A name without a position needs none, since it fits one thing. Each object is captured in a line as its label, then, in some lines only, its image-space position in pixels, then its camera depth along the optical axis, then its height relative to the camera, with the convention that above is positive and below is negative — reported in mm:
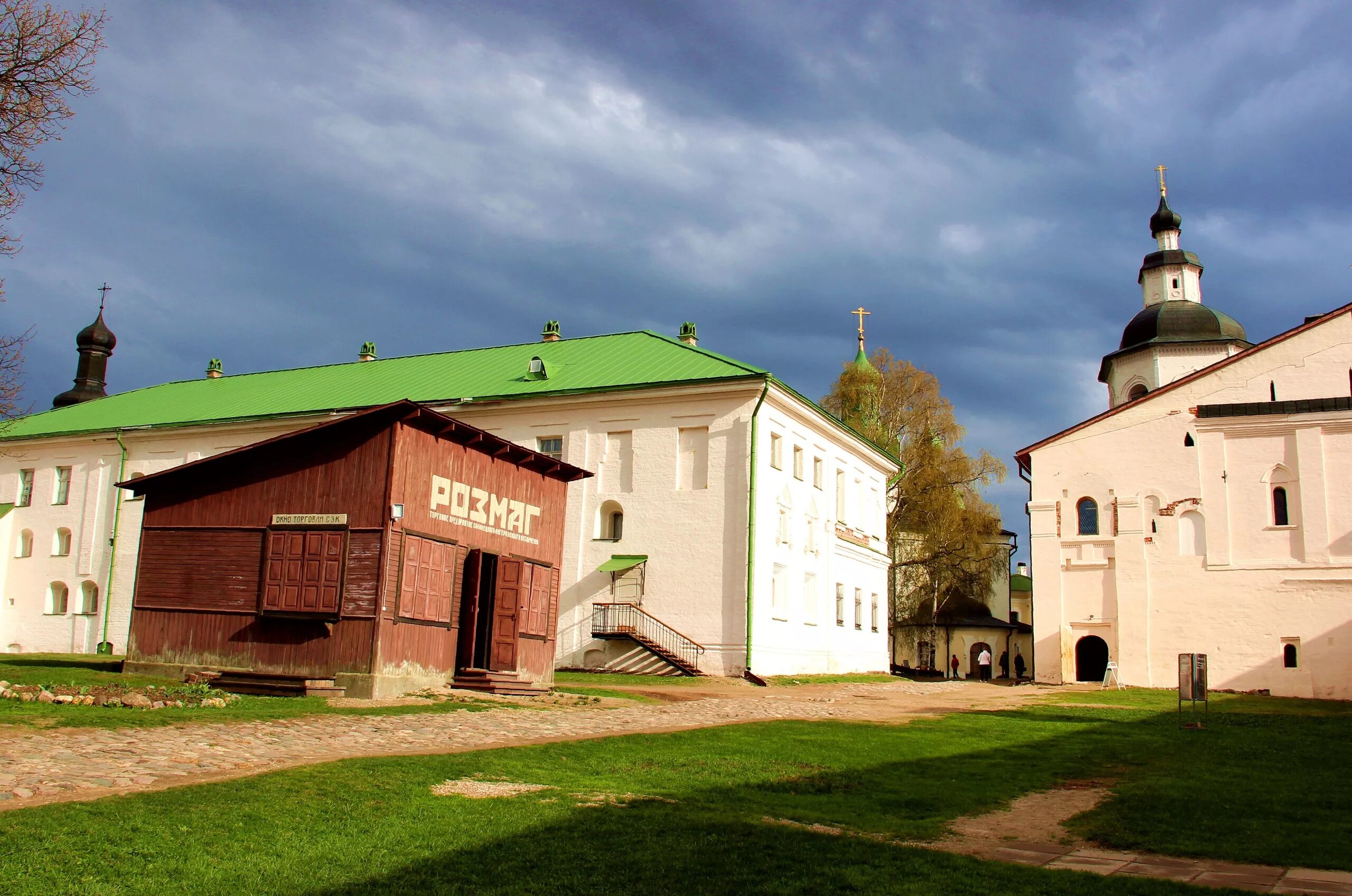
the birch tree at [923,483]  47969 +7161
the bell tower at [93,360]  55406 +13205
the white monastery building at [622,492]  30953 +4598
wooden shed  19578 +1189
